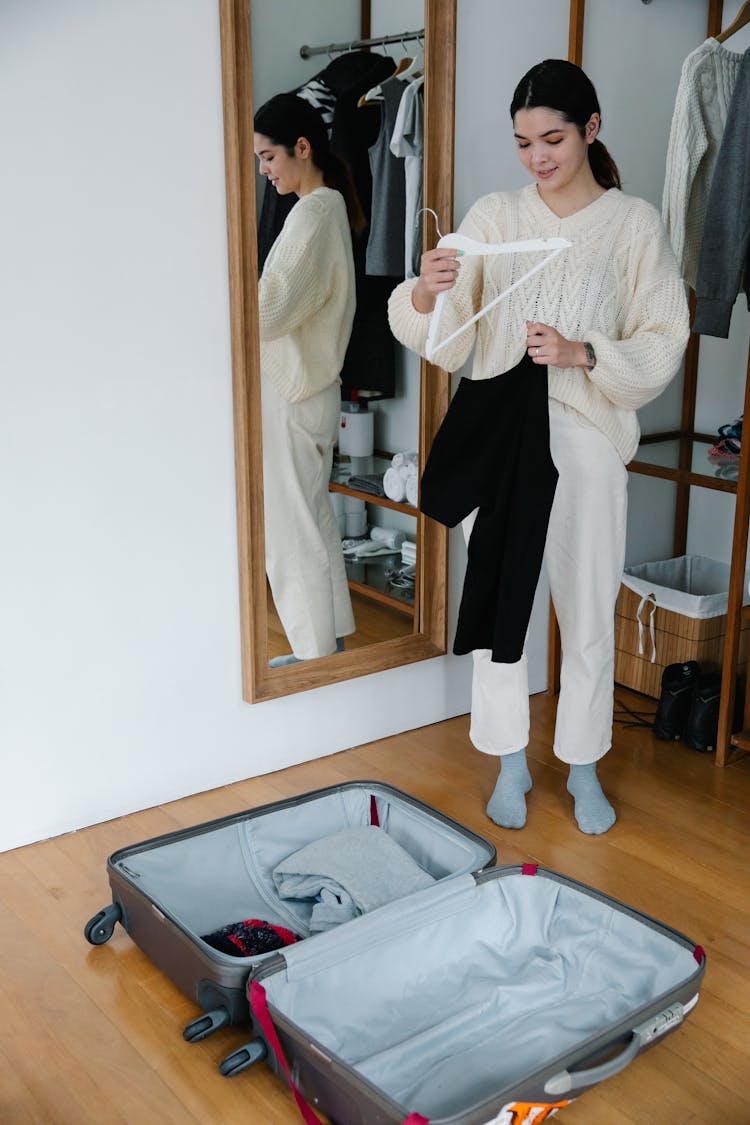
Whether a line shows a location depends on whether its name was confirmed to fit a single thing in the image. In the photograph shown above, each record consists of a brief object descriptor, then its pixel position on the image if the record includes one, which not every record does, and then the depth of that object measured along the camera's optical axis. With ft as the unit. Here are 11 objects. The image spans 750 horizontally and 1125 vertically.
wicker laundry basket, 9.87
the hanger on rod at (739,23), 8.54
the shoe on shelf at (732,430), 9.65
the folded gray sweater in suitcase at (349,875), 6.82
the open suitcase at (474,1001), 5.23
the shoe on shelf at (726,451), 9.59
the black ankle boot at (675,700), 9.50
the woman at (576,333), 7.23
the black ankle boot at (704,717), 9.29
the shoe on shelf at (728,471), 9.39
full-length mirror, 7.68
